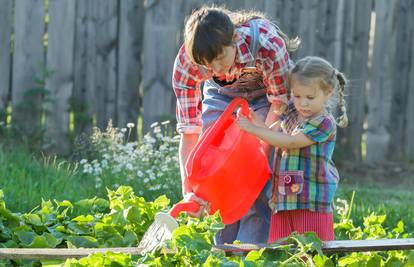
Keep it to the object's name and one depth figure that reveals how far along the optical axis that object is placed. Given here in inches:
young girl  234.2
